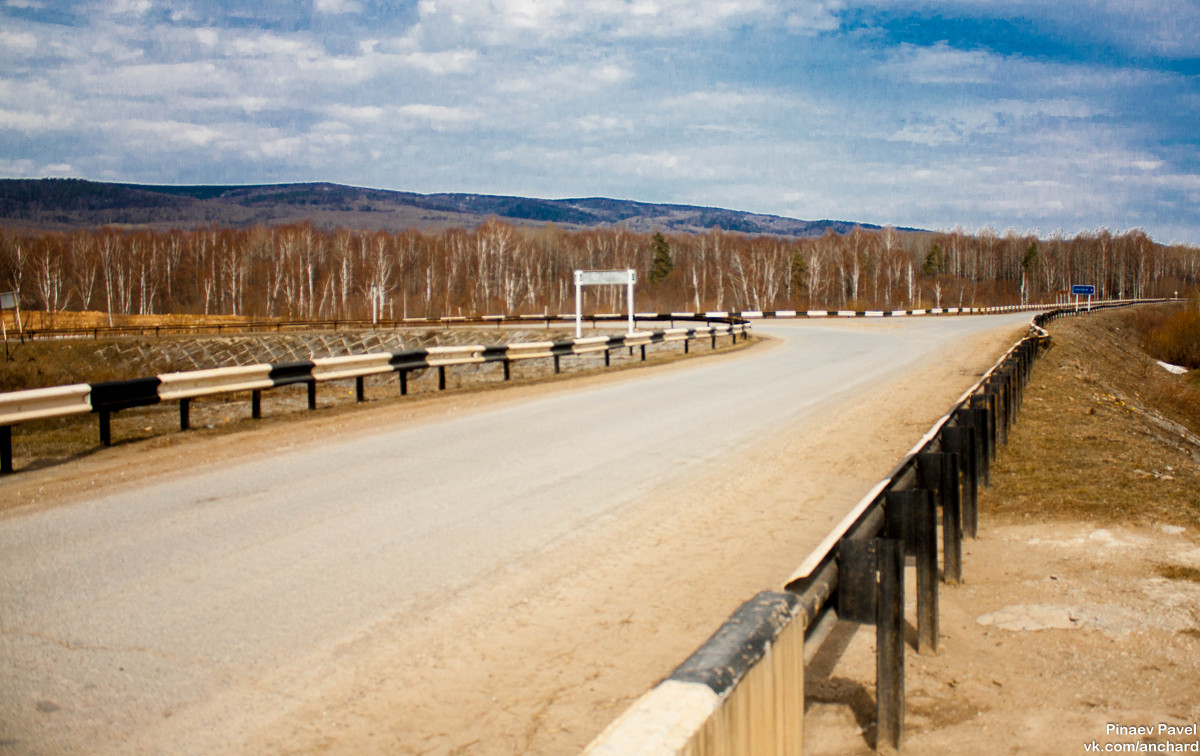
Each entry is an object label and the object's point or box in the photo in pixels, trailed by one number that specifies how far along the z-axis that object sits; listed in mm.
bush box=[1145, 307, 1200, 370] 45938
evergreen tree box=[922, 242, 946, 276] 135125
